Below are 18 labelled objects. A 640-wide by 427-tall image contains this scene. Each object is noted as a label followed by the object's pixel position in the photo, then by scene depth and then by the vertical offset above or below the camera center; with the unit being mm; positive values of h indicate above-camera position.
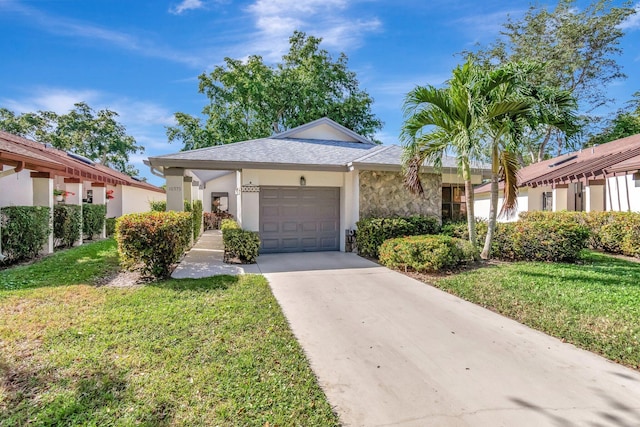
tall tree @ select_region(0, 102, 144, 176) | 29688 +7879
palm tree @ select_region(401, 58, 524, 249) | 7520 +2237
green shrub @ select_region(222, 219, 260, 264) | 9195 -953
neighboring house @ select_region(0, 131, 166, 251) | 8062 +1126
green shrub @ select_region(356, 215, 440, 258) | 10195 -625
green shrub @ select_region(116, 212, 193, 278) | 6711 -627
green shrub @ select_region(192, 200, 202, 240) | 13884 -313
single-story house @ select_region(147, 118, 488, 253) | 10477 +704
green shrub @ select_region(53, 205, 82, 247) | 10750 -401
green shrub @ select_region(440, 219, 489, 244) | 9773 -662
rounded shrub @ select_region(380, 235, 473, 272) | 7789 -1073
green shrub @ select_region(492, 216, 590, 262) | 8906 -908
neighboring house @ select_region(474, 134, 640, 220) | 12250 +1170
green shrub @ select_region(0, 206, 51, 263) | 8000 -476
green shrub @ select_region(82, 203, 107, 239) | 13102 -313
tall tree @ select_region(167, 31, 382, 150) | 26750 +9135
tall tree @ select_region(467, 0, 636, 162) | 22062 +11560
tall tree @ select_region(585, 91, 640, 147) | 23875 +6168
